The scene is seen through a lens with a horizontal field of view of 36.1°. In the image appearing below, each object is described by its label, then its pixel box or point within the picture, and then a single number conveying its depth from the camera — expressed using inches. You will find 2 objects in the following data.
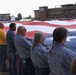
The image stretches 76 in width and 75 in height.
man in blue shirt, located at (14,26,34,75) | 73.2
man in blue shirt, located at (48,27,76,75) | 49.4
